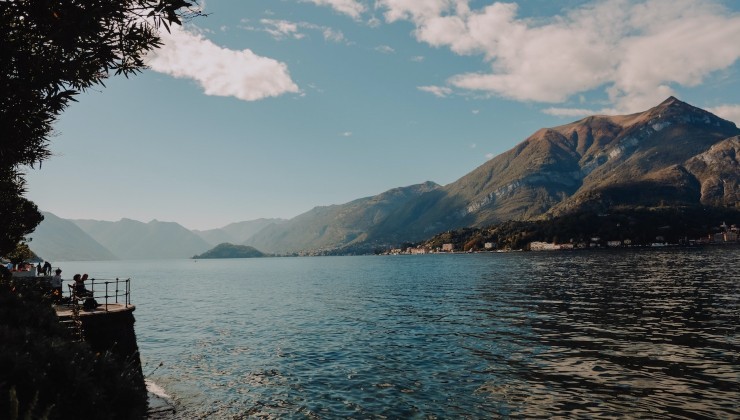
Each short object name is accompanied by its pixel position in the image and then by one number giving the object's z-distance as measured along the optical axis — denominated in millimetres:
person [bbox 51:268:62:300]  37859
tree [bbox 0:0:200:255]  13742
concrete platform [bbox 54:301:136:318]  23608
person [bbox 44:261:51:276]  52659
